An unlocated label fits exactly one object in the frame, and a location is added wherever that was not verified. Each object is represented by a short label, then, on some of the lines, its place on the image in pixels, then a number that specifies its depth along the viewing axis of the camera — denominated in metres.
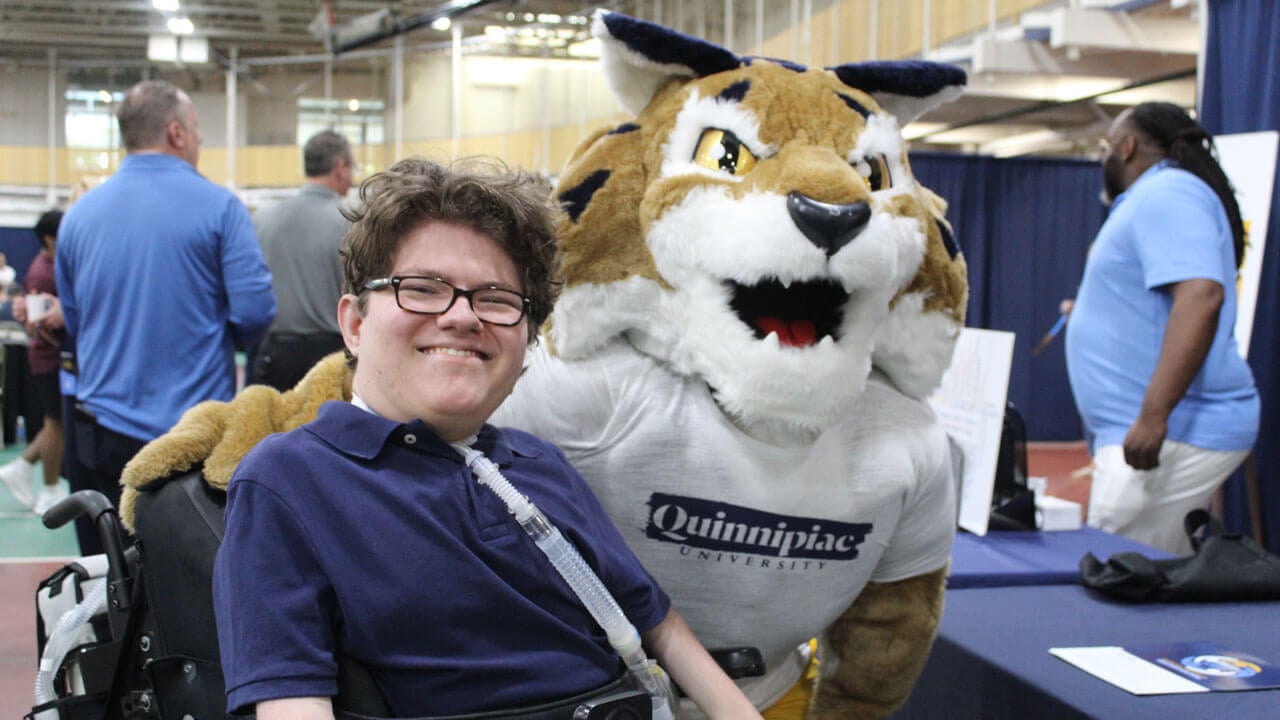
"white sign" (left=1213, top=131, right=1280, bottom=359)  3.51
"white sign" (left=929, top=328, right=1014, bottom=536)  2.29
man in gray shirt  3.58
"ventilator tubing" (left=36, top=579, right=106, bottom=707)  1.31
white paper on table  1.45
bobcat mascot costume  1.31
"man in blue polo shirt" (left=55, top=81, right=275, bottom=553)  2.52
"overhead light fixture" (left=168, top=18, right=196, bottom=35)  12.80
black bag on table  1.90
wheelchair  1.16
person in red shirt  4.94
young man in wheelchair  0.97
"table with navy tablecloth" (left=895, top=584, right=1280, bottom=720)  1.41
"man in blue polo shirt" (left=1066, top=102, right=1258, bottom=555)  2.60
